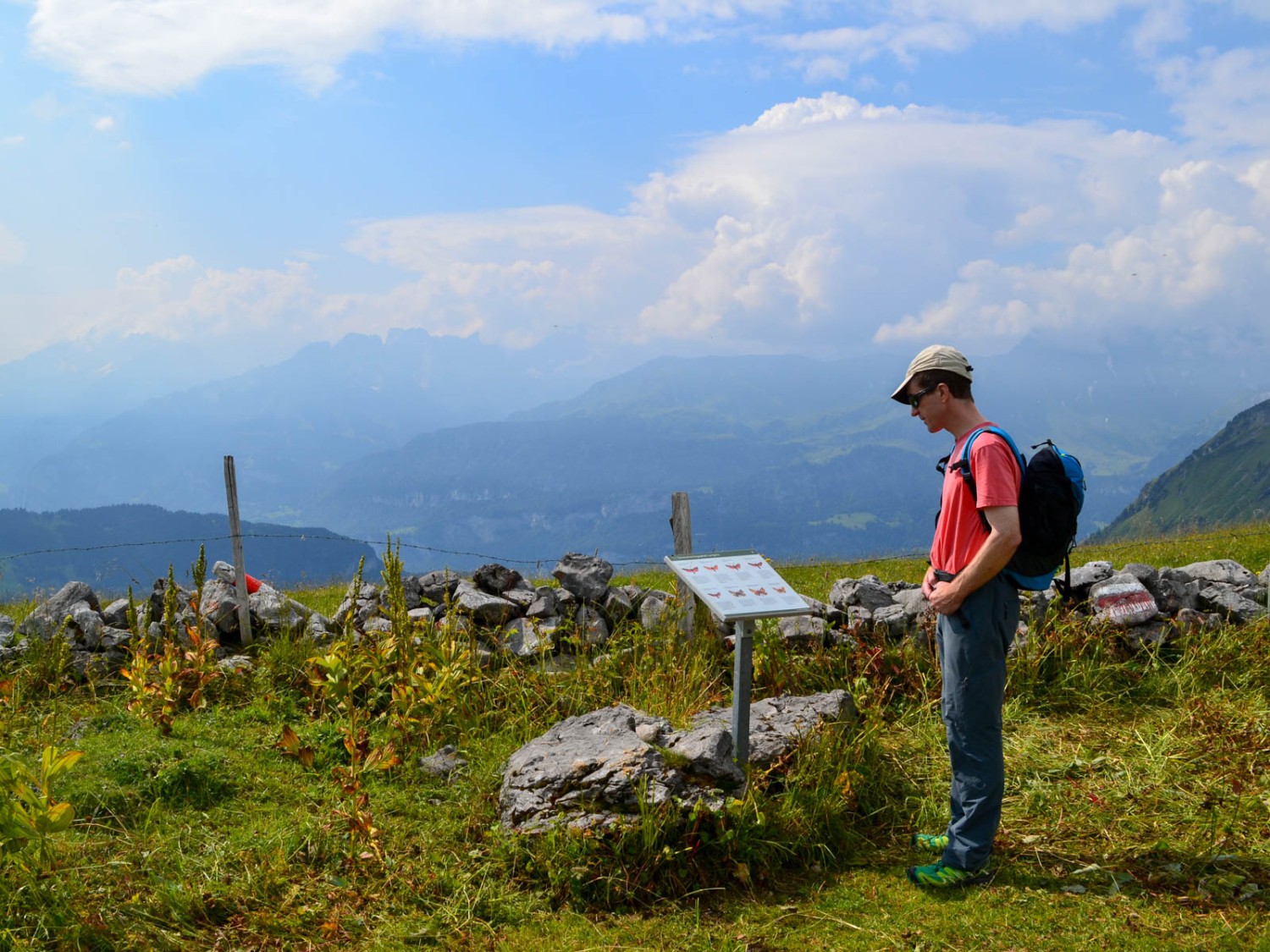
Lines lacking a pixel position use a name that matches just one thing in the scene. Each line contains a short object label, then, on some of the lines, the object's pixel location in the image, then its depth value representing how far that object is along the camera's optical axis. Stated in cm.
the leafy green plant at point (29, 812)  443
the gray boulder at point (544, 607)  923
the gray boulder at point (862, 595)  938
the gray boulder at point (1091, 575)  969
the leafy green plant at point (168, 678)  739
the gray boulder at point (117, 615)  989
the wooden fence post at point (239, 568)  988
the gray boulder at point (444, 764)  648
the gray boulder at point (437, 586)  962
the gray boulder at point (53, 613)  958
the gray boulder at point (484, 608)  919
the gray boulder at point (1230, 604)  921
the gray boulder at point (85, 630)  946
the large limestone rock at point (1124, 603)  891
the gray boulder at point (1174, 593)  931
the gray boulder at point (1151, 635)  878
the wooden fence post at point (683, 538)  870
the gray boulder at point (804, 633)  861
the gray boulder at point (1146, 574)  962
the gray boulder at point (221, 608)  982
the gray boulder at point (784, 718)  617
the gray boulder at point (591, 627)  898
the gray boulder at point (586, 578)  951
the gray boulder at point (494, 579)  988
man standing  454
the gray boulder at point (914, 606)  881
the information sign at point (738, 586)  563
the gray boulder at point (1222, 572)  1006
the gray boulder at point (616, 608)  950
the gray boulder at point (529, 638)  853
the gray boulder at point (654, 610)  905
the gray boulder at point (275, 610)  982
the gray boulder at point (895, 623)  882
